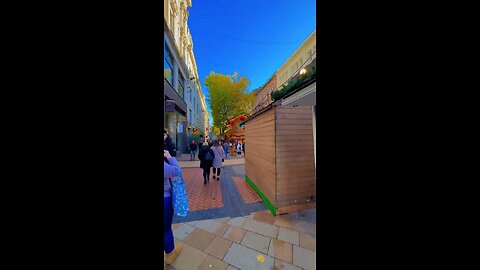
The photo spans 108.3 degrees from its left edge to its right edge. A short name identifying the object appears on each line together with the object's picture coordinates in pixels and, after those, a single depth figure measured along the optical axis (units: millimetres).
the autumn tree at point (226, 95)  28938
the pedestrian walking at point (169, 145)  4823
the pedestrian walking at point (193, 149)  13111
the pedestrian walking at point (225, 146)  14430
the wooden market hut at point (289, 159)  4246
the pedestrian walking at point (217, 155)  6895
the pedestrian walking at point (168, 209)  2428
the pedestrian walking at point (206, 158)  6738
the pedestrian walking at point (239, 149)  18438
